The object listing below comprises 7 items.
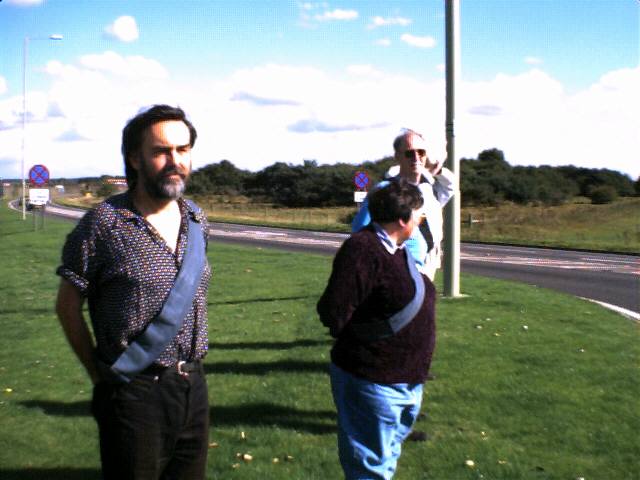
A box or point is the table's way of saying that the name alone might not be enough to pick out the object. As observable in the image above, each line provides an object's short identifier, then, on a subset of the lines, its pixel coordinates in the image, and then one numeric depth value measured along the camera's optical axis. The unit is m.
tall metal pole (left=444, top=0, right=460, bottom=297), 12.12
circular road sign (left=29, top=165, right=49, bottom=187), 35.00
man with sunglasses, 4.30
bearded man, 2.75
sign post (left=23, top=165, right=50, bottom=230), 35.00
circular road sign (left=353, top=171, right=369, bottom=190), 41.23
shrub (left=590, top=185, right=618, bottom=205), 71.12
